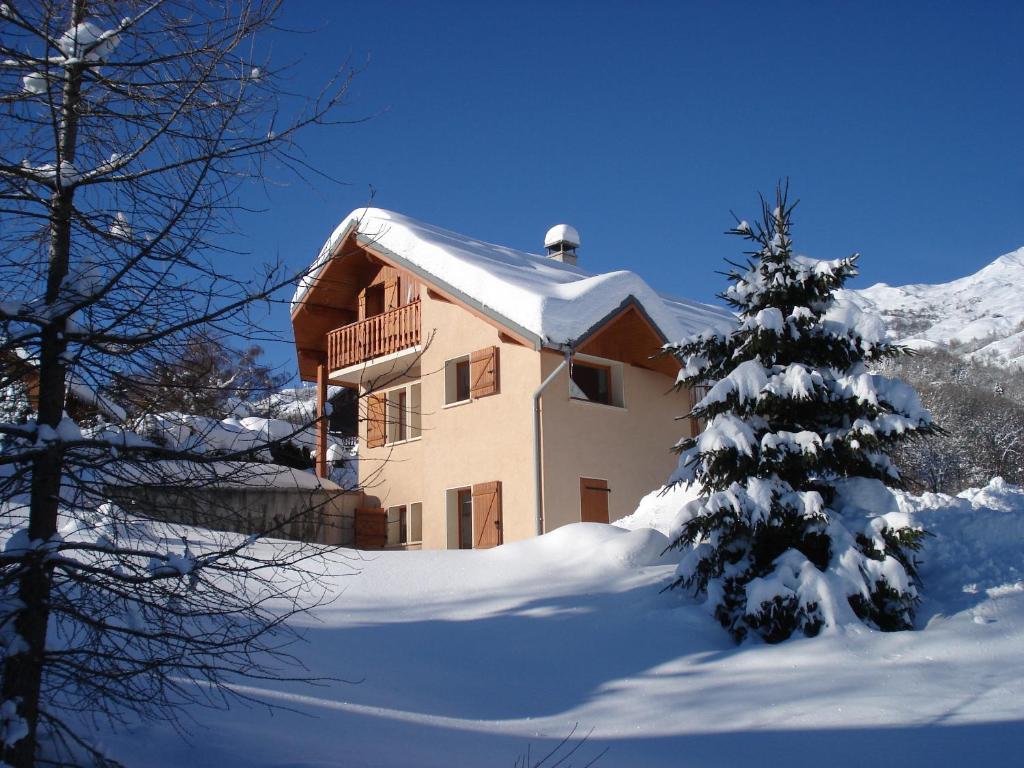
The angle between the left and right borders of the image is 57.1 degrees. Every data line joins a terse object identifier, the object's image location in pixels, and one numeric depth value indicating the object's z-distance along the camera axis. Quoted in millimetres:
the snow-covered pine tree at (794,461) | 8359
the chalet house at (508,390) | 16344
